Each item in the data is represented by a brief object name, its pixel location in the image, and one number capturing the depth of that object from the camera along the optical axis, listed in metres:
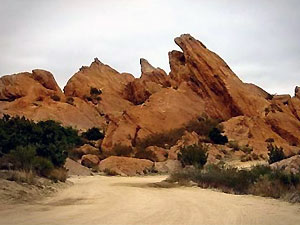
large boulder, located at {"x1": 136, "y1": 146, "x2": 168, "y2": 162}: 45.62
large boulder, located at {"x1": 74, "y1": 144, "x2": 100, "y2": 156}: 50.25
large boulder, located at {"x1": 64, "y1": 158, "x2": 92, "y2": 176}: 38.67
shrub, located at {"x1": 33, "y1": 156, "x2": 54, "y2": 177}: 22.66
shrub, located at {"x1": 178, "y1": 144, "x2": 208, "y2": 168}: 37.16
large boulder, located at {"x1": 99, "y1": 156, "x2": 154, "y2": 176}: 39.25
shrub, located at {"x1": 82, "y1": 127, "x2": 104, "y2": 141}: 60.94
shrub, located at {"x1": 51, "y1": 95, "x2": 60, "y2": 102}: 72.00
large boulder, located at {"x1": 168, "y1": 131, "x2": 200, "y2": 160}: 45.61
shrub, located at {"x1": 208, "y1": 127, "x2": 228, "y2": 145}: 50.97
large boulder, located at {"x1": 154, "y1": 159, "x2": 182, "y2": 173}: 39.59
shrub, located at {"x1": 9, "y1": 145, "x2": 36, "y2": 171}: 21.92
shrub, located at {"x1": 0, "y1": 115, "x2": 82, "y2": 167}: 25.77
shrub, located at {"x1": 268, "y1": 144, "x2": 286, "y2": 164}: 31.59
